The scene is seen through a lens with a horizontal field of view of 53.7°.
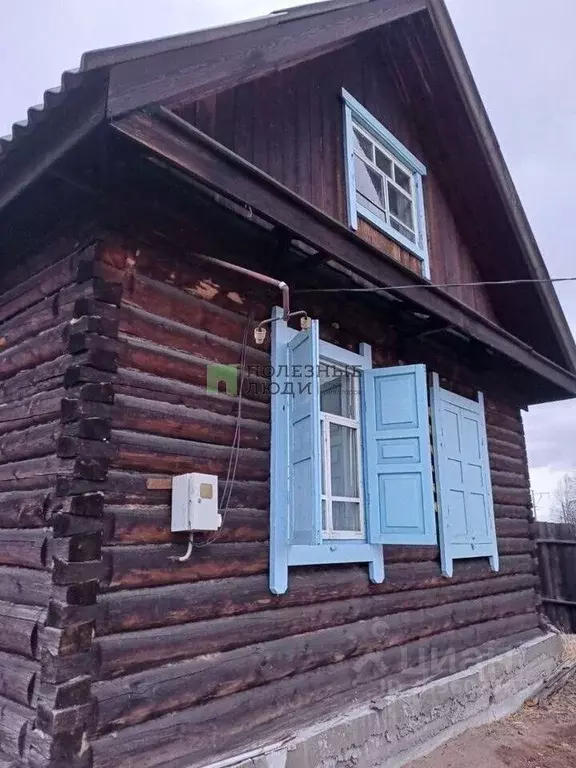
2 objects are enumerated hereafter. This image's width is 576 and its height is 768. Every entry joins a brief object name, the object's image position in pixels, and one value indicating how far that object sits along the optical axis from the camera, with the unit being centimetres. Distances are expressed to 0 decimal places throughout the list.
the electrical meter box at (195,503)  318
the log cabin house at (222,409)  290
